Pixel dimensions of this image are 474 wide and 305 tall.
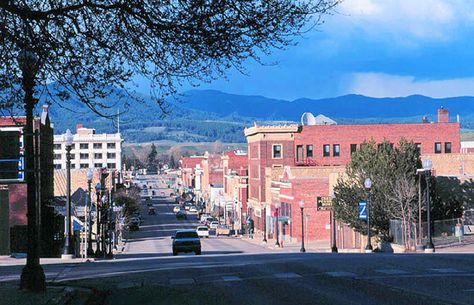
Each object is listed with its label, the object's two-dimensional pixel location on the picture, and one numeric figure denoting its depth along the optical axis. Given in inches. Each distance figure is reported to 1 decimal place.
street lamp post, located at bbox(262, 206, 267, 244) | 3533.0
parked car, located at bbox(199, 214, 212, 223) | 4803.2
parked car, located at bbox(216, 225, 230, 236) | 4094.5
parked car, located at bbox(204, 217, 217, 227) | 4560.8
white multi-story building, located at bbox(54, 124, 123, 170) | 7298.2
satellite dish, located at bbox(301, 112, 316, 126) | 4200.3
